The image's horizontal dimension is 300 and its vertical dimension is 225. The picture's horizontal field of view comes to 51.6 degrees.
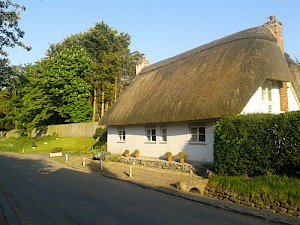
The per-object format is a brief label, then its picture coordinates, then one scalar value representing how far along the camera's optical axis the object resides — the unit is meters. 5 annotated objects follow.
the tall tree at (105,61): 49.28
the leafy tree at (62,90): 46.56
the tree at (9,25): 8.73
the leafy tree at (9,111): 56.07
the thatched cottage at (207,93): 15.62
